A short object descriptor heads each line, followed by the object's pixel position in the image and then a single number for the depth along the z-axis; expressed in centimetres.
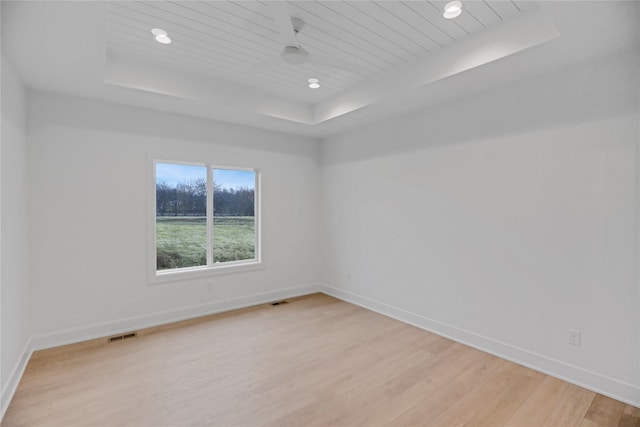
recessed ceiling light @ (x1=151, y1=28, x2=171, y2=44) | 247
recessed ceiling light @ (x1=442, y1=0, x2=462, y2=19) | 214
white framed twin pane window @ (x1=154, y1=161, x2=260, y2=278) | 389
